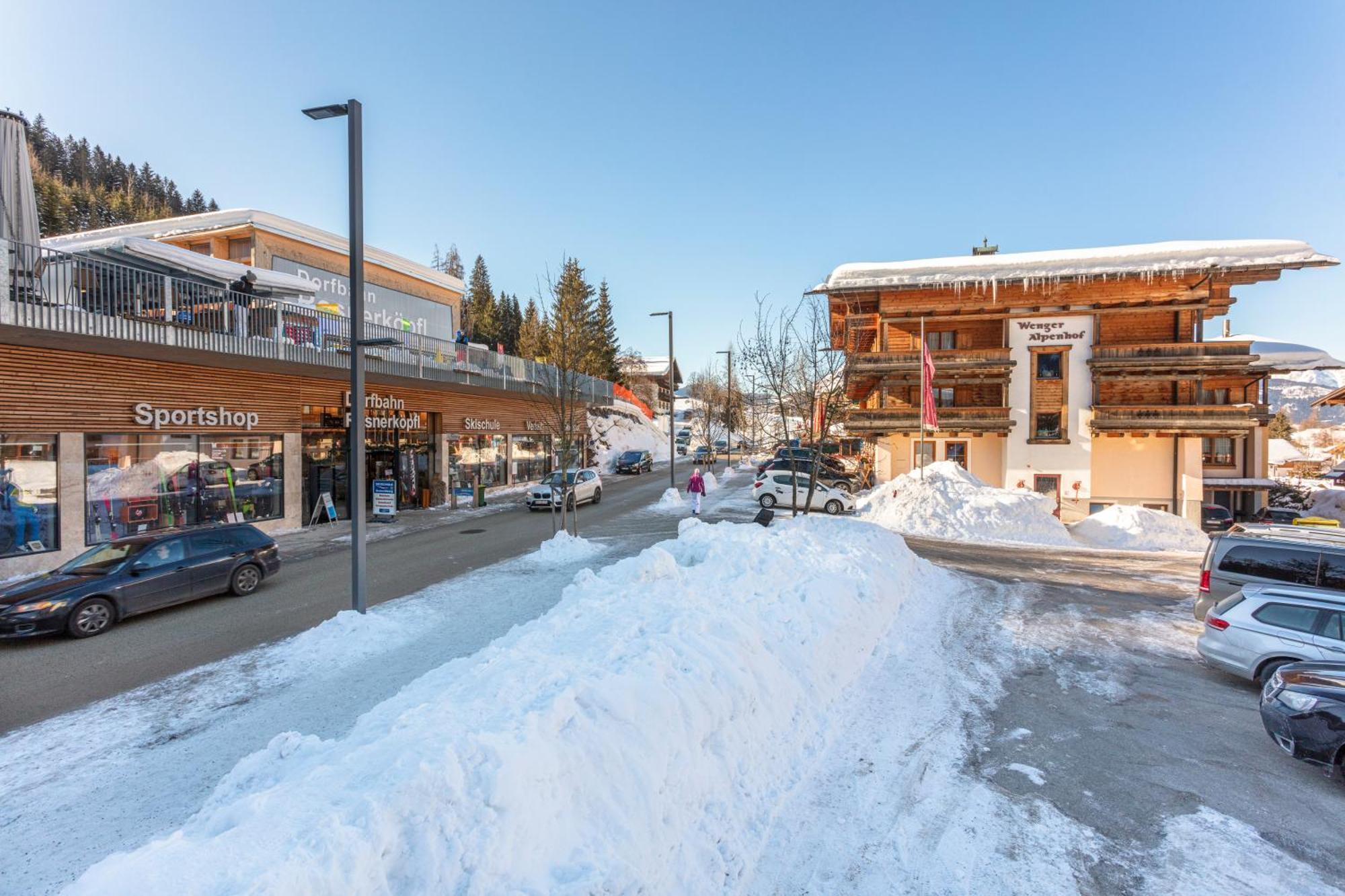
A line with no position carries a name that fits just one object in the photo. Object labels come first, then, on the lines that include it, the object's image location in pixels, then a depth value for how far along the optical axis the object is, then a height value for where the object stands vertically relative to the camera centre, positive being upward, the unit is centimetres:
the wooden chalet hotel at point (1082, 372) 2586 +282
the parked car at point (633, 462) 4219 -193
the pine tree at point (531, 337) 4044 +746
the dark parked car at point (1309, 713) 525 -251
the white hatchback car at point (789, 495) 2339 -237
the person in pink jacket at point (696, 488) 2219 -196
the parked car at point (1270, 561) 880 -190
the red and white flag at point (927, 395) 2008 +133
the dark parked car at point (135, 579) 871 -237
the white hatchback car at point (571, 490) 2162 -220
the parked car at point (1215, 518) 2541 -351
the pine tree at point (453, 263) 9262 +2688
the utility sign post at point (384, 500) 2119 -231
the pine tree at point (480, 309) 6462 +1410
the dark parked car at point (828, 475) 2800 -192
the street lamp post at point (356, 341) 836 +131
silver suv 696 -233
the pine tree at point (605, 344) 5162 +829
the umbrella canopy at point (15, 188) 1147 +484
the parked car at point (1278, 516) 2405 -323
